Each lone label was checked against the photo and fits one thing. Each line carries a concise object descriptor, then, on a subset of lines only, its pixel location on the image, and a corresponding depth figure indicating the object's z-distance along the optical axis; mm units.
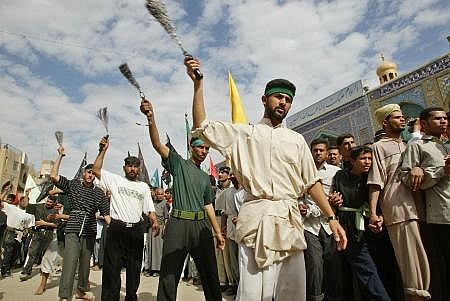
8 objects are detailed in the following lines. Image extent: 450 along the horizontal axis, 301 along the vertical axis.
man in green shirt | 3125
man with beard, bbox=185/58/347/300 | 1848
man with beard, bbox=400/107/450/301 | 2871
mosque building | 12766
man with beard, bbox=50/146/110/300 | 4729
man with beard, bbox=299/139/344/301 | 3574
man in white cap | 2873
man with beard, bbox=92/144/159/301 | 3969
